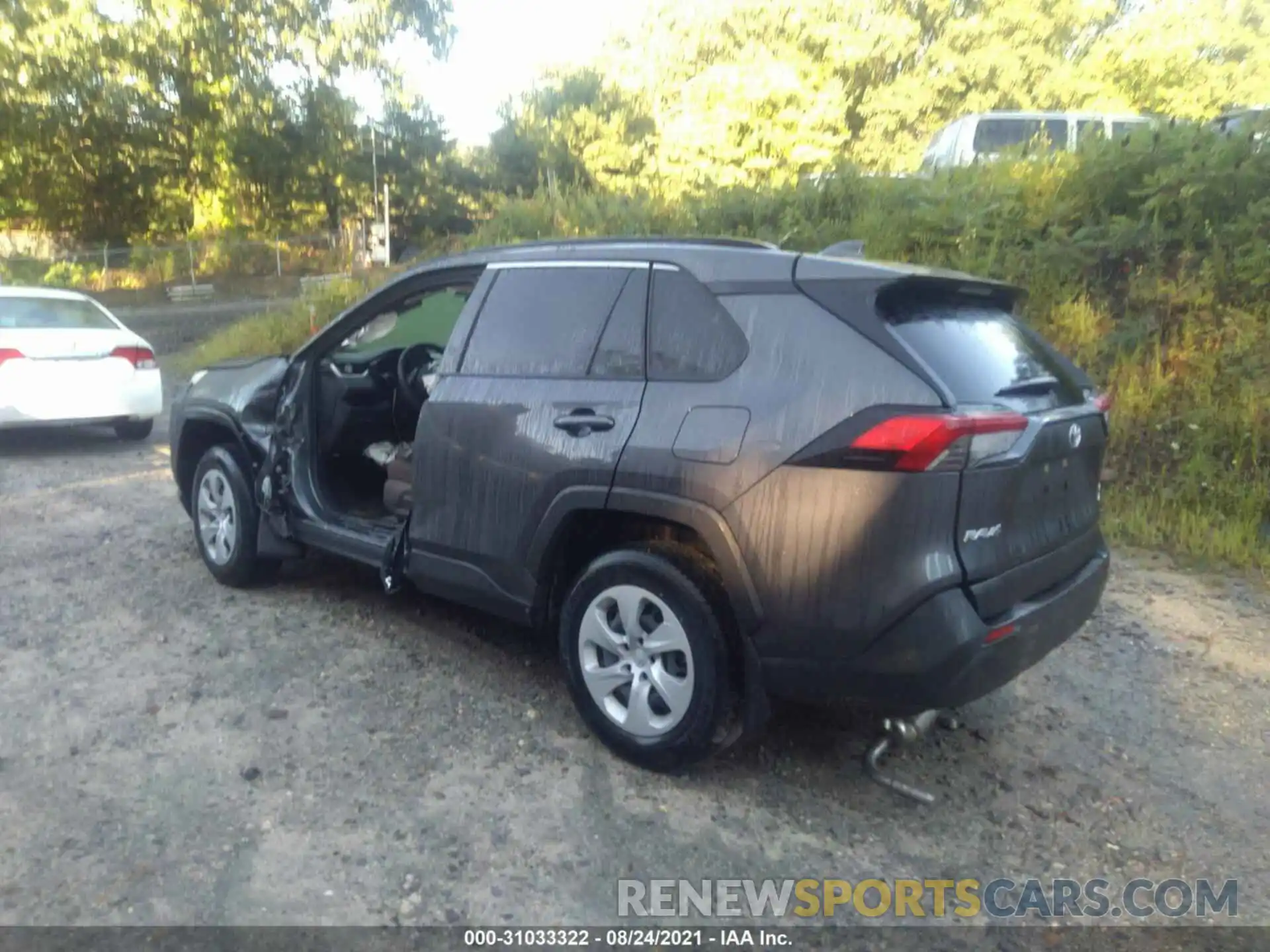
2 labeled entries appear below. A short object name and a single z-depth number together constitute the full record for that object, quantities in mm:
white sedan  9258
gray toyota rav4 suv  3195
